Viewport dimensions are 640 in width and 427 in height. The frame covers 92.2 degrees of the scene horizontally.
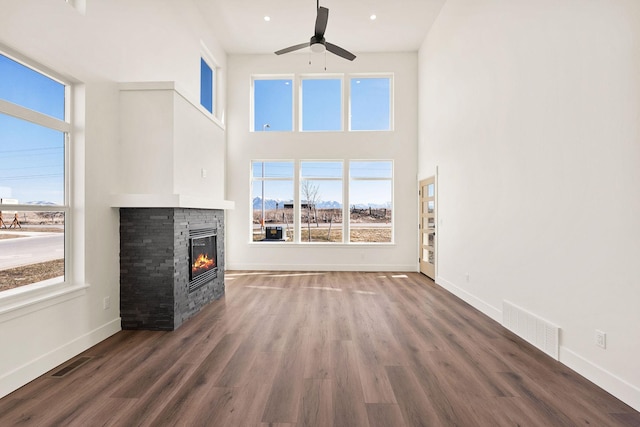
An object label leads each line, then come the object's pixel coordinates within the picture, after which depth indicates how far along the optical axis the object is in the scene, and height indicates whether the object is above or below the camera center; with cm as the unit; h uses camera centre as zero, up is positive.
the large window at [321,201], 705 +27
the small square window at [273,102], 709 +257
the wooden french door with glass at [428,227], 588 -28
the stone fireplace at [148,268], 332 -60
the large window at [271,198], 707 +34
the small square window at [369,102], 705 +255
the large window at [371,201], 701 +28
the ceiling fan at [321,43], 384 +246
